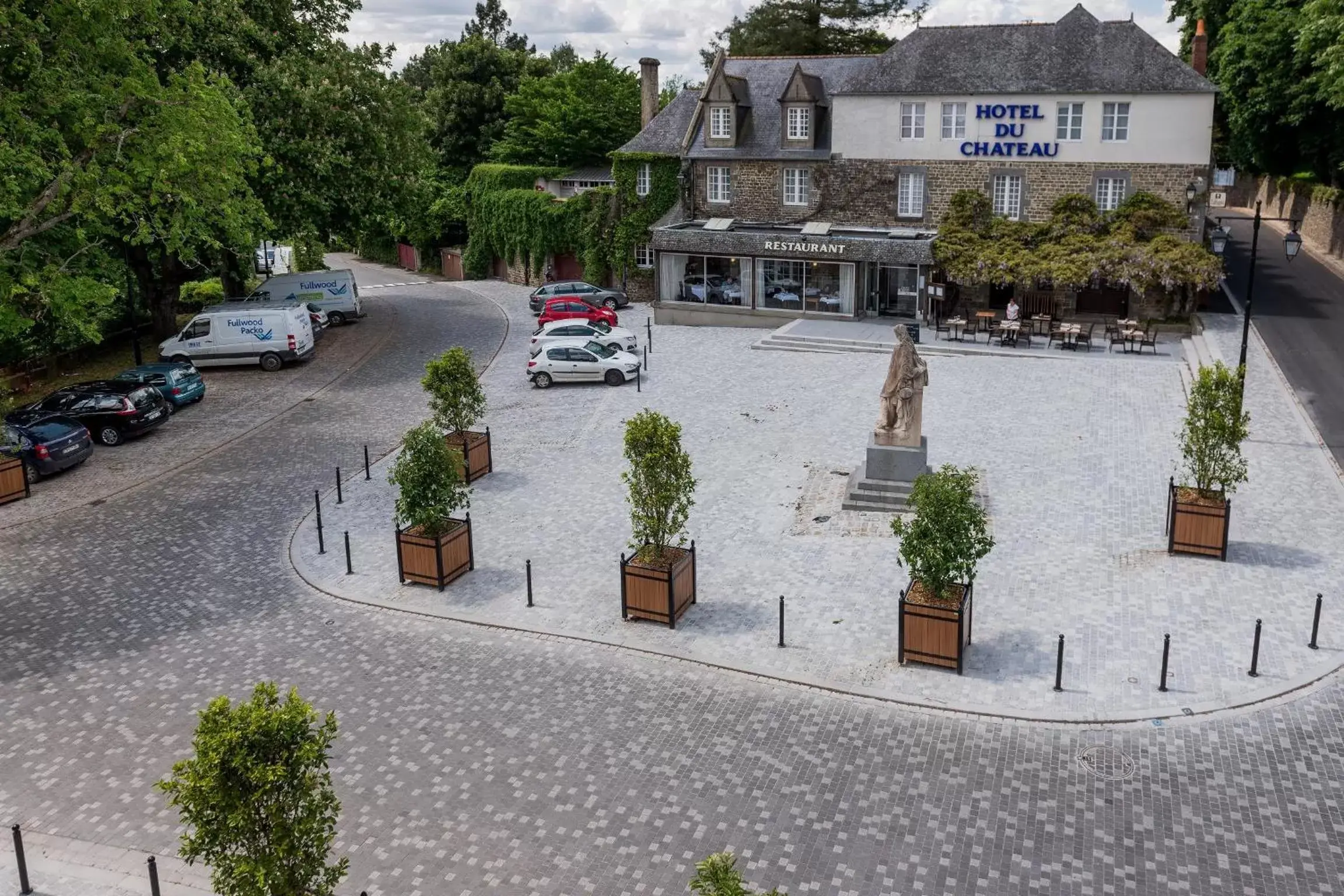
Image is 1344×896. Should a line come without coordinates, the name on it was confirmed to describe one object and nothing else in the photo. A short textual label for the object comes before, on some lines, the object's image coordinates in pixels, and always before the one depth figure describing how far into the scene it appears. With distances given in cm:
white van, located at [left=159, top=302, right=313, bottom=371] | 3359
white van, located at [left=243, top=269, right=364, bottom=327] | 4053
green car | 2820
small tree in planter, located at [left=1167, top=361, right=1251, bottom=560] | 1683
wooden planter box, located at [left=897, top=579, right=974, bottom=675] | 1405
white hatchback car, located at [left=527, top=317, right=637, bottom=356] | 3247
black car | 2564
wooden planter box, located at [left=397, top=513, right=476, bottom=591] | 1703
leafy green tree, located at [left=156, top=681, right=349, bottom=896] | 819
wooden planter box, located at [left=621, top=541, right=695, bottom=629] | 1559
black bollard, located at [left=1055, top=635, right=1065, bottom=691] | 1357
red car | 3862
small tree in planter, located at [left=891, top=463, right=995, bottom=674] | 1384
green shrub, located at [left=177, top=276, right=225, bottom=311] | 4678
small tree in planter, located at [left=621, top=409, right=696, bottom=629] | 1552
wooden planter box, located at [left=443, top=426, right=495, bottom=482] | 2189
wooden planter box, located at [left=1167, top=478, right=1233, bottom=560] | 1706
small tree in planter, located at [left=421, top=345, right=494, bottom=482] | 2147
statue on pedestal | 1952
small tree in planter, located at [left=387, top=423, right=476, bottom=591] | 1670
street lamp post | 2259
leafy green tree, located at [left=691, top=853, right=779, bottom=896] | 694
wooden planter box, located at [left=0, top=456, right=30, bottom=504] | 2195
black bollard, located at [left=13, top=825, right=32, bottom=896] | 1045
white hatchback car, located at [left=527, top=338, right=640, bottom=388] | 2980
